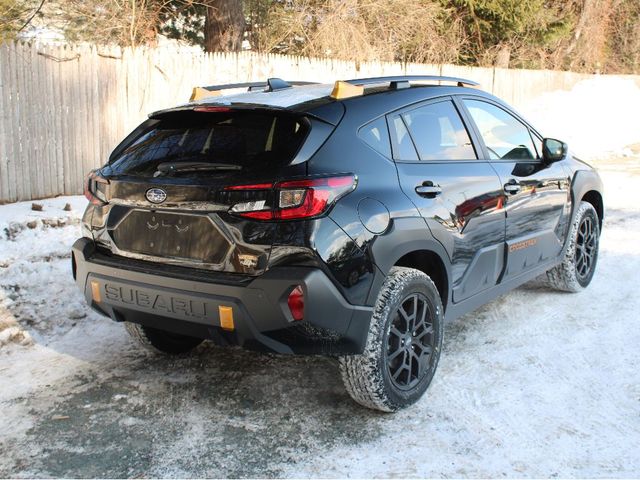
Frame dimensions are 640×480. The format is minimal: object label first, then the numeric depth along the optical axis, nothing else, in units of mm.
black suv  3057
